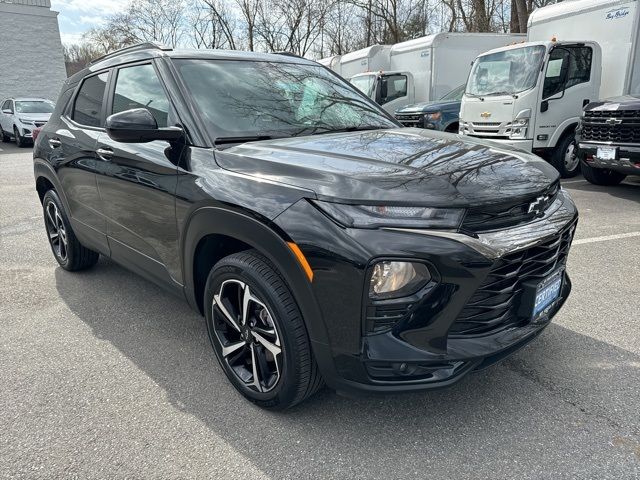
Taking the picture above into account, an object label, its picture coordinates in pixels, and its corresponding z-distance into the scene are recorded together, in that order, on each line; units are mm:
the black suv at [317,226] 1975
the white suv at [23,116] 17281
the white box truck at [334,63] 18047
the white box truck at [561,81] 8336
